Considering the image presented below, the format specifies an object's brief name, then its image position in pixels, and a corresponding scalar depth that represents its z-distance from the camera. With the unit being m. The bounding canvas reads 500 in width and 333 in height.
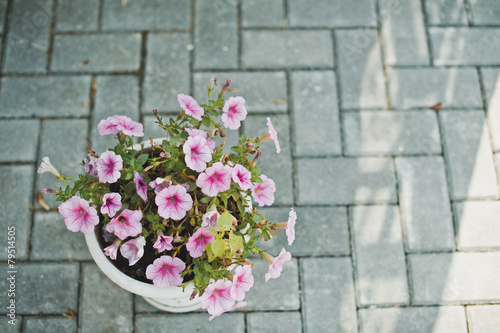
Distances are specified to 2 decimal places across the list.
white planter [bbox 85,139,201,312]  1.71
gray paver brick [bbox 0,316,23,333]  2.20
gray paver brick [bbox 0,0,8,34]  2.65
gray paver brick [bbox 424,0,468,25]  2.75
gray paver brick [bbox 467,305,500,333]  2.26
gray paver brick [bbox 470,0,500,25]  2.75
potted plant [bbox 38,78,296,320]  1.48
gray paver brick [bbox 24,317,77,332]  2.20
